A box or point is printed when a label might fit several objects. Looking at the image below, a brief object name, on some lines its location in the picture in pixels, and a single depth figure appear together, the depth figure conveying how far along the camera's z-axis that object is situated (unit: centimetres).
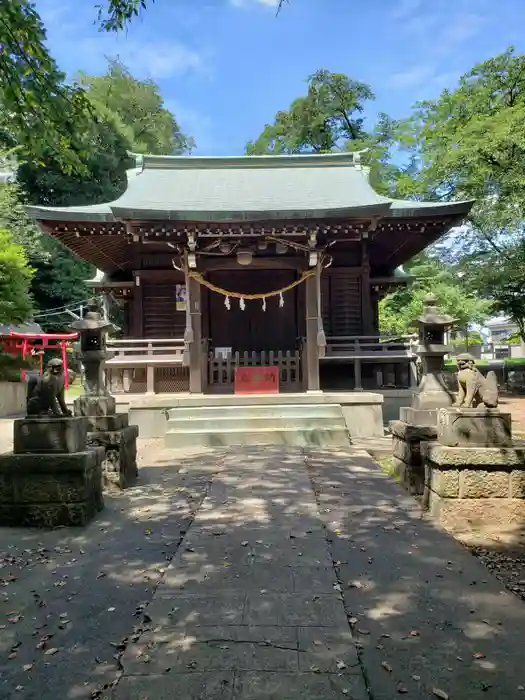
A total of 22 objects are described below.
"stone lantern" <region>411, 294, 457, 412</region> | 567
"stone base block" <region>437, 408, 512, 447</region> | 447
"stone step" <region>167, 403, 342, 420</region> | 941
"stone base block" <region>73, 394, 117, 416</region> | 602
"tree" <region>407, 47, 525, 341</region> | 1565
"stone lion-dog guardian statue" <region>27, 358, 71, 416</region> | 468
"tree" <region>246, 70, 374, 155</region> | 2950
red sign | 1068
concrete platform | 971
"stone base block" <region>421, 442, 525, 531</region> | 433
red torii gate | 2023
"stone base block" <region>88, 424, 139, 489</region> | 583
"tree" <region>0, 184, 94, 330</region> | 2767
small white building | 5157
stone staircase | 878
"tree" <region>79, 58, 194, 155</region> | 3556
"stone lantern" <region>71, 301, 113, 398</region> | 648
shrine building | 1034
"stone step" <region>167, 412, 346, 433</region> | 909
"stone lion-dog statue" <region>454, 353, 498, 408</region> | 458
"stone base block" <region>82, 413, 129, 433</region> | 598
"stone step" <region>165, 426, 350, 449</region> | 873
